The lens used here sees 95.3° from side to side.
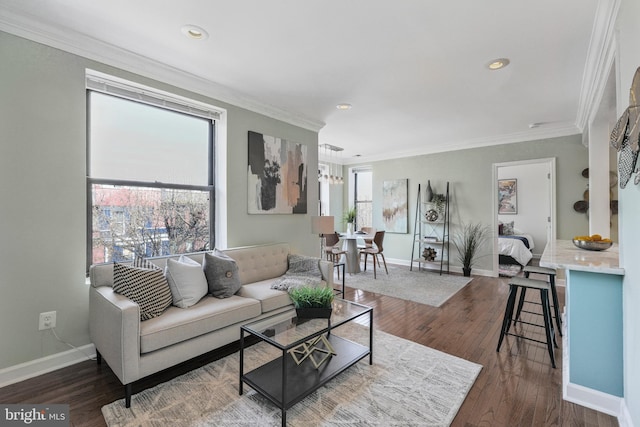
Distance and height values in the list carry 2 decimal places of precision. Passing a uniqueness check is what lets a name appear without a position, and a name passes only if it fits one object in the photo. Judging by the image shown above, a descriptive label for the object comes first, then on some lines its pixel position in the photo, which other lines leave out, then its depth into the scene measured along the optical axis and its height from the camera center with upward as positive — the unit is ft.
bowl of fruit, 8.11 -0.86
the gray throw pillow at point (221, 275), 8.74 -1.89
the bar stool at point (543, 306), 7.77 -2.60
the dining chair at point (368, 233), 20.27 -1.47
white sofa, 6.01 -2.68
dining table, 18.42 -2.65
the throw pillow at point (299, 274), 9.73 -2.33
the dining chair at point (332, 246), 17.98 -2.07
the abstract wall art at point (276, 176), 12.11 +1.69
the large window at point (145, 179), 8.79 +1.18
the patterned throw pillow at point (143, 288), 6.92 -1.81
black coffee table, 5.82 -3.53
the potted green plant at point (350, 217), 23.57 -0.31
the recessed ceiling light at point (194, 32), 7.39 +4.72
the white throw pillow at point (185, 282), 7.88 -1.90
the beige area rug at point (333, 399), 5.68 -4.01
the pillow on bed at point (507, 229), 24.96 -1.39
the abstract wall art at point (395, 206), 21.59 +0.55
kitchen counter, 5.94 -2.55
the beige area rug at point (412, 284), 13.96 -3.91
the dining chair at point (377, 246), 18.56 -2.16
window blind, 8.49 +3.88
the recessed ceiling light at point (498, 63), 8.79 +4.60
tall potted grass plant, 18.19 -1.83
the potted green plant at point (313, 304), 7.22 -2.25
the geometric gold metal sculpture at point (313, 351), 6.94 -3.41
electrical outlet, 7.36 -2.72
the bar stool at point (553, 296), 9.11 -2.63
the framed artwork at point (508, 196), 26.20 +1.53
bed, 20.33 -2.64
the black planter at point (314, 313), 7.21 -2.47
